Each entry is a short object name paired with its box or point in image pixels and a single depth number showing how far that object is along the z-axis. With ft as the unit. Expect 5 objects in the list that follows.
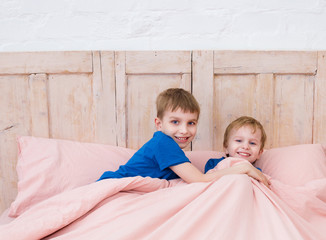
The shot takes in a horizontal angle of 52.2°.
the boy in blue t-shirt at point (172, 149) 3.87
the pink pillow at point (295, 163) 4.32
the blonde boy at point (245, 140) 4.48
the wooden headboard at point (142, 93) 5.13
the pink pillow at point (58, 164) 4.40
